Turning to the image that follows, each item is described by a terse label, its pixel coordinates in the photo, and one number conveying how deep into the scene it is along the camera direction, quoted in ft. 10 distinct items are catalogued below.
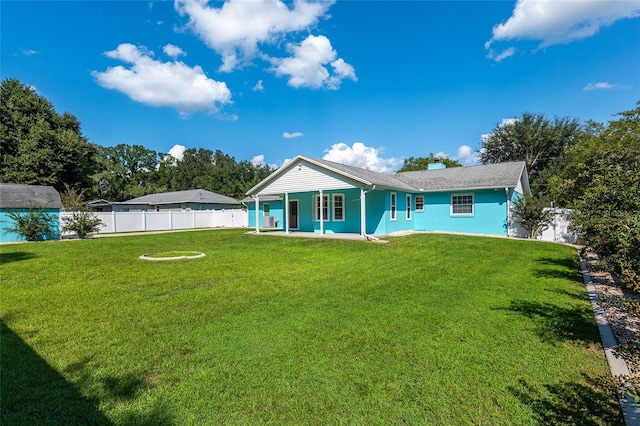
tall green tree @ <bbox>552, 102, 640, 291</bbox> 11.59
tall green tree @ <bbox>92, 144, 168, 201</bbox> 162.81
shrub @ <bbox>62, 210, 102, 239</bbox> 56.18
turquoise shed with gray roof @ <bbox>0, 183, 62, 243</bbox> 52.31
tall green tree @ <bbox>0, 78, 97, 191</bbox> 86.99
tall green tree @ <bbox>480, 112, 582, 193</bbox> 99.86
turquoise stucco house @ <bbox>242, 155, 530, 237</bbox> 51.98
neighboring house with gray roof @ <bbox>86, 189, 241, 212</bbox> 107.86
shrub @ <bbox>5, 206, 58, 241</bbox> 52.47
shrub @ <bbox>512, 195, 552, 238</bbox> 48.80
